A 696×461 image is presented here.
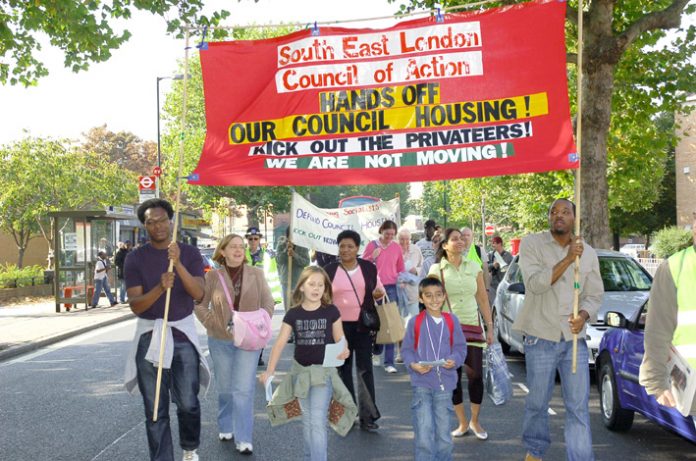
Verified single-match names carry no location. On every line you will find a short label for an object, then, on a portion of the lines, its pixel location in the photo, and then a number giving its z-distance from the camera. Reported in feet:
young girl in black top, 17.25
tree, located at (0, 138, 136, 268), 116.57
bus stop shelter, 69.77
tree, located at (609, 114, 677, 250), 173.99
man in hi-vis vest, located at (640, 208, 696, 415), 11.86
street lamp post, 114.93
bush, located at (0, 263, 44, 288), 90.02
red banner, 18.52
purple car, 19.71
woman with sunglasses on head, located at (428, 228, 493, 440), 22.82
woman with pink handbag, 20.51
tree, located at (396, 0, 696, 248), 47.47
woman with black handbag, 22.58
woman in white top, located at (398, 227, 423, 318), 34.97
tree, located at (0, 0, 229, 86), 38.34
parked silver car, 29.40
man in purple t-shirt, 17.52
